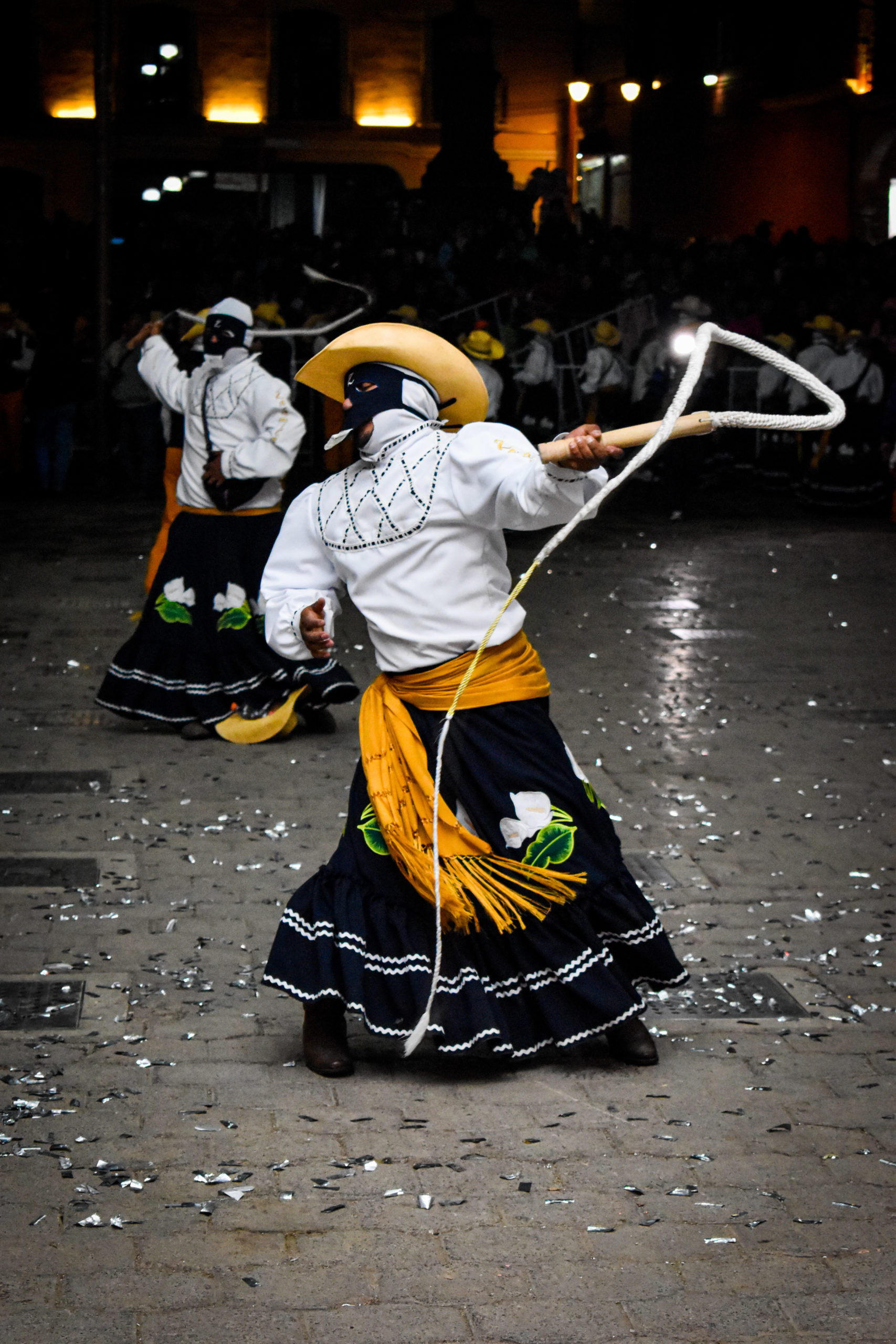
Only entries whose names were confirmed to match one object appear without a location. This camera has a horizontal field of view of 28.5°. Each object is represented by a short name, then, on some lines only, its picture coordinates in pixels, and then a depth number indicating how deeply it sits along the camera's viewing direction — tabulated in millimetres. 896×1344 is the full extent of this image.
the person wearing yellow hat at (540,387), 18922
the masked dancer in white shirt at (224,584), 7996
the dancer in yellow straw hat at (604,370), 19234
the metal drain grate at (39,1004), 4664
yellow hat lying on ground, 8016
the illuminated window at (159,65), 36094
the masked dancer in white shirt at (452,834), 4289
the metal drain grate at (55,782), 7215
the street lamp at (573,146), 38188
